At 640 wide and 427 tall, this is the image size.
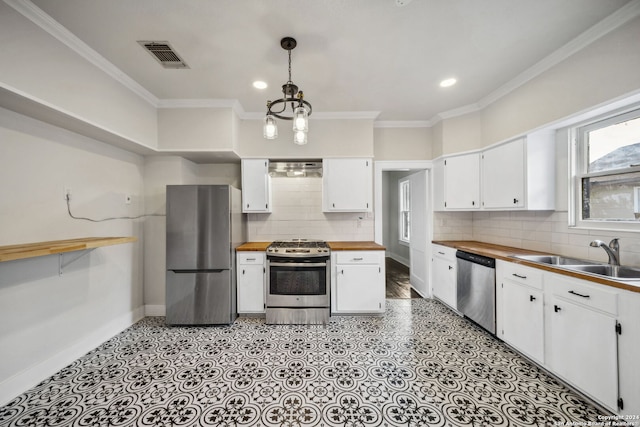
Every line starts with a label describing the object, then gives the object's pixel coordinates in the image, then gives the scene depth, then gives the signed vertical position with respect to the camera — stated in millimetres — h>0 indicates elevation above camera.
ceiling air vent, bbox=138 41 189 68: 1930 +1461
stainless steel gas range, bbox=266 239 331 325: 2811 -945
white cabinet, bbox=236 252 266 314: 2959 -879
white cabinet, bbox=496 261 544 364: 1939 -901
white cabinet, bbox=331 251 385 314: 2961 -901
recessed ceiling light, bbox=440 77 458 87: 2500 +1469
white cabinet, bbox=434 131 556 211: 2418 +428
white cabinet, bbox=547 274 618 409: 1462 -891
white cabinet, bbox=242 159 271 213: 3260 +435
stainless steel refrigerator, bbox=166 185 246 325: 2744 -491
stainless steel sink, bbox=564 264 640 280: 1759 -489
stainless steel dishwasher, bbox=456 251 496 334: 2432 -890
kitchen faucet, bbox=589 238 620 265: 1820 -310
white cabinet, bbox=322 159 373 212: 3283 +428
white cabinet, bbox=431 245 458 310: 3039 -892
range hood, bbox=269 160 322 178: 3182 +648
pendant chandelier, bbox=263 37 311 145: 1717 +768
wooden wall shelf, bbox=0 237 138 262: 1448 -231
